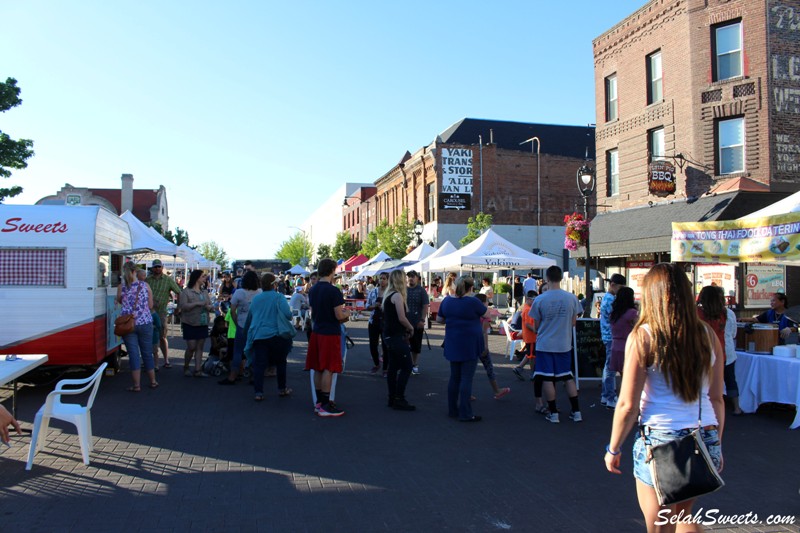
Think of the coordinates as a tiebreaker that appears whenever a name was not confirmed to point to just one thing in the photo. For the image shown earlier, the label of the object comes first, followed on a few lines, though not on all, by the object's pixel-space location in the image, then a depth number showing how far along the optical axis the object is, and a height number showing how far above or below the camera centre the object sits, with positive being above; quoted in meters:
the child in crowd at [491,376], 9.39 -1.55
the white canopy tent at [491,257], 19.11 +0.38
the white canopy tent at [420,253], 25.47 +0.69
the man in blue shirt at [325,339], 8.24 -0.86
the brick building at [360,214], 65.24 +6.19
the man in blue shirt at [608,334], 8.75 -0.92
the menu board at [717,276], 18.64 -0.29
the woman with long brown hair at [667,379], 3.16 -0.55
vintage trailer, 9.23 -0.10
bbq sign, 19.58 +2.69
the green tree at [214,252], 131.50 +4.41
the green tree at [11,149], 23.88 +4.82
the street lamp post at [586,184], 18.37 +2.40
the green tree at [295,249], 93.56 +3.47
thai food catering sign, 8.33 +0.37
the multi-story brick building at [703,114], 18.20 +4.59
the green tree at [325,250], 69.35 +2.30
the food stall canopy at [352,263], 37.50 +0.49
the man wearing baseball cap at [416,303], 11.06 -0.56
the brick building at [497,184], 45.00 +6.04
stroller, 11.58 -1.40
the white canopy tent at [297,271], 47.97 +0.08
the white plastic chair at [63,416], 5.94 -1.30
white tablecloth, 8.03 -1.46
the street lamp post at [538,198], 46.15 +4.99
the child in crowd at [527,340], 11.31 -1.24
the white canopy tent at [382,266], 24.36 +0.17
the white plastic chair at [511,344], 13.75 -1.59
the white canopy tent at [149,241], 16.91 +0.89
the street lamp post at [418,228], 30.80 +2.01
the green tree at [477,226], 39.69 +2.65
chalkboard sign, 10.36 -1.30
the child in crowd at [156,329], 11.37 -0.98
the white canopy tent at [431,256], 22.04 +0.51
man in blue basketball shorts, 7.94 -0.90
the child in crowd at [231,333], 10.97 -1.01
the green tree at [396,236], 45.75 +2.49
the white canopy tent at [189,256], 20.12 +0.63
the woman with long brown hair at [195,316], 10.99 -0.72
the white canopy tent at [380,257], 29.05 +0.61
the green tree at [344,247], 63.19 +2.36
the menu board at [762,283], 18.41 -0.49
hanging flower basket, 20.22 +1.19
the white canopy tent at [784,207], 8.73 +0.80
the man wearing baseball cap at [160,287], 11.88 -0.24
